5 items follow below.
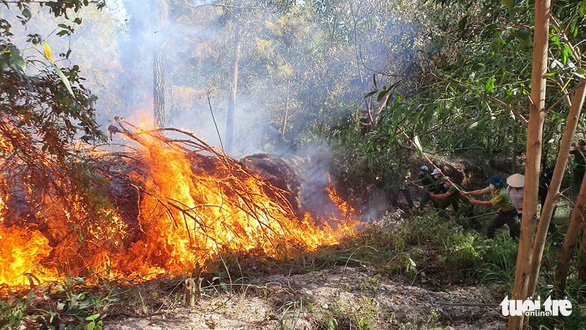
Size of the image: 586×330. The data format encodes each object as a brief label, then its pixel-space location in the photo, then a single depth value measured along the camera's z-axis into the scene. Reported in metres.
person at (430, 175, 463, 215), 8.30
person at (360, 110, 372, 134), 9.53
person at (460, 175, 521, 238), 6.24
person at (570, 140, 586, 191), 6.47
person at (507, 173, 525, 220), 6.16
